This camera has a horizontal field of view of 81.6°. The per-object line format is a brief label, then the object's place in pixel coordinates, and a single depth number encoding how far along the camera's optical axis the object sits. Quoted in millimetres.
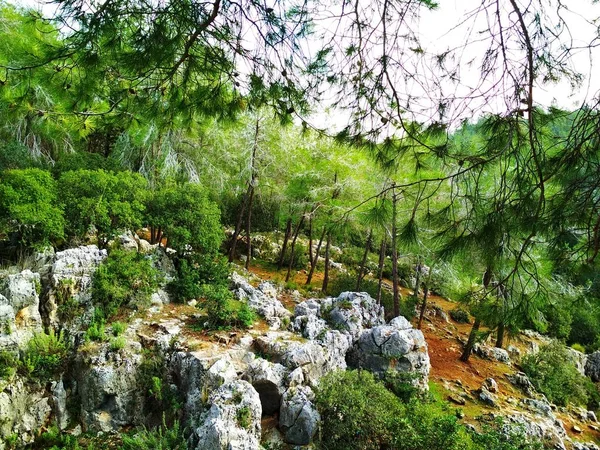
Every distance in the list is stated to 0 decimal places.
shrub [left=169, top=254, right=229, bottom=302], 7602
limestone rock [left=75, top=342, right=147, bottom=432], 5211
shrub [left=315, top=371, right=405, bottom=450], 4746
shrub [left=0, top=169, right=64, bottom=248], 6559
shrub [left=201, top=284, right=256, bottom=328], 6711
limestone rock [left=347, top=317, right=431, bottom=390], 7227
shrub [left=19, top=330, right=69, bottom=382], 5235
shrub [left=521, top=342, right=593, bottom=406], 9547
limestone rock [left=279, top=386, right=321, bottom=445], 4789
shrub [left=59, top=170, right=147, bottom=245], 7402
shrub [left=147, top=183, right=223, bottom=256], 8156
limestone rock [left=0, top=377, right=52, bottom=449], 4730
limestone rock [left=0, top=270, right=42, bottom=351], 5309
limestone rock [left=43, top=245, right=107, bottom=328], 5988
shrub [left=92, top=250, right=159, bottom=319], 6301
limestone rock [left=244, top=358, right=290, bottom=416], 5227
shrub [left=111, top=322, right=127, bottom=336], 5836
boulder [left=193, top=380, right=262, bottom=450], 4109
